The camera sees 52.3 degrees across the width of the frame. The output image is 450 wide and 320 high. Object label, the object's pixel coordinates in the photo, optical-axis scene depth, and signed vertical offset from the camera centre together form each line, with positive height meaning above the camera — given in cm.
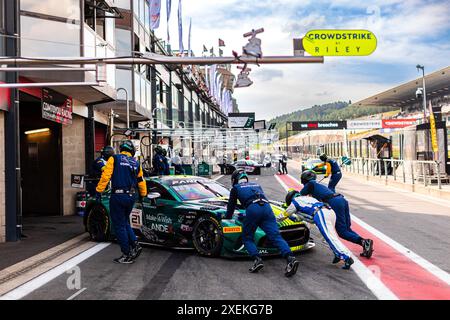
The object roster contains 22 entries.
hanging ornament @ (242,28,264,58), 726 +184
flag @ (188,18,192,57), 3228 +885
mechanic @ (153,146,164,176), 1638 +15
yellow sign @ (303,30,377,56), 687 +178
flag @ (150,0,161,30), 2302 +775
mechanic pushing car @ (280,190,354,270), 631 -77
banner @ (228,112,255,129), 4100 +396
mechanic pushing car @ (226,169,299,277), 609 -77
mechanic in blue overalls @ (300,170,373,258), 679 -66
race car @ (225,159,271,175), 3216 -12
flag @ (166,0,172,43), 2724 +946
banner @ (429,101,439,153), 1854 +98
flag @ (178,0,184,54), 2897 +838
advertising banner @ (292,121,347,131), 6756 +562
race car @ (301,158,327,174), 2920 -6
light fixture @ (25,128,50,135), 1425 +123
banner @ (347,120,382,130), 5784 +471
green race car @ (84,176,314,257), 684 -91
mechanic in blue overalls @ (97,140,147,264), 694 -45
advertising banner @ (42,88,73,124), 1132 +165
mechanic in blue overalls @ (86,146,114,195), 1096 -2
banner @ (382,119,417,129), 5214 +438
